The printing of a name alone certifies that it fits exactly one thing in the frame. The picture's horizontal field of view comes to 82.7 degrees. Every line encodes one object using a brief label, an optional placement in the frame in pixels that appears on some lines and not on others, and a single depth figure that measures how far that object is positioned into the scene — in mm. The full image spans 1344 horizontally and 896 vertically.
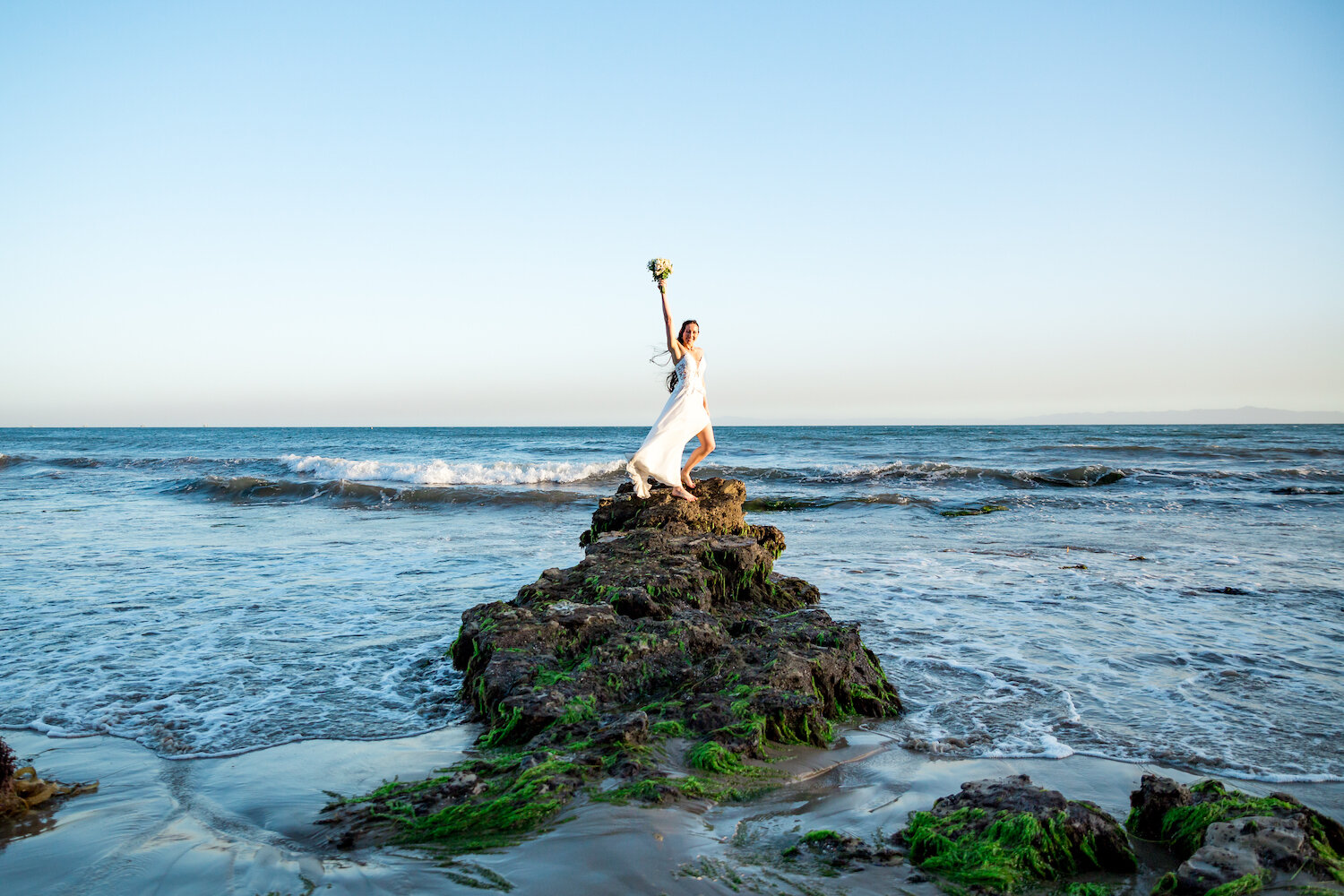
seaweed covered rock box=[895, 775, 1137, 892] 2619
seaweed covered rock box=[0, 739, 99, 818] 3066
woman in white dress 8023
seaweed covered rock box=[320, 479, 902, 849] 3148
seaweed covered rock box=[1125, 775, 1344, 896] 2436
